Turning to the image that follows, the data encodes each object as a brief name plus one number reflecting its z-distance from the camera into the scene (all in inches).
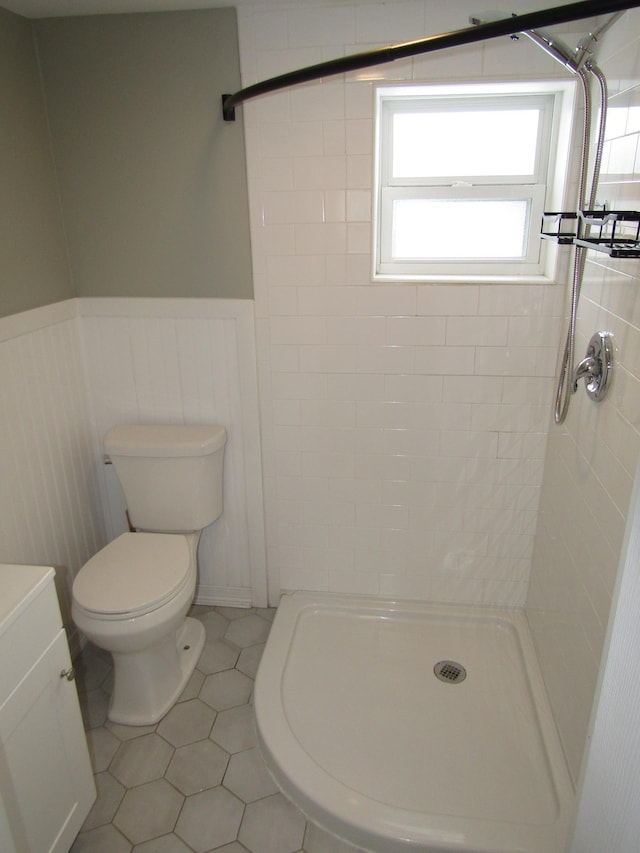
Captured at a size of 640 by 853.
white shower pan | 63.8
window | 81.2
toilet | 73.9
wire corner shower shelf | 47.7
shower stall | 63.1
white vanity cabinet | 50.1
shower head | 59.5
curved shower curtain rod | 43.4
